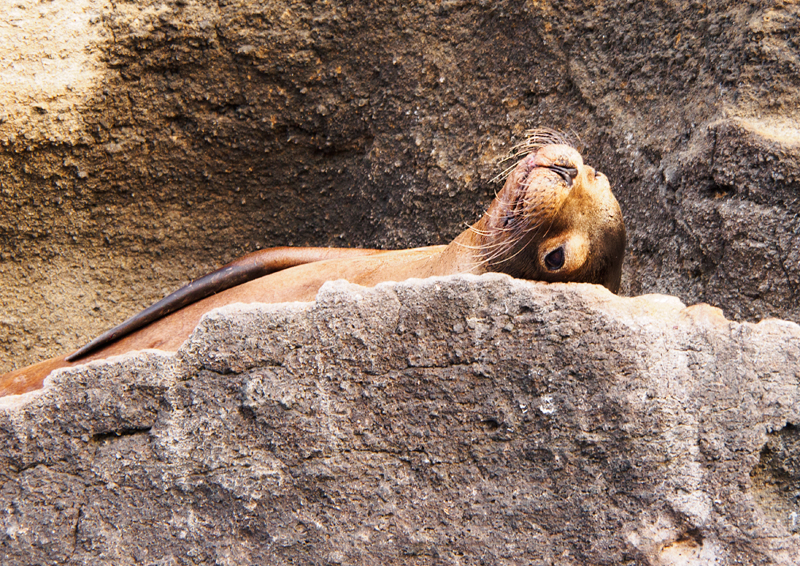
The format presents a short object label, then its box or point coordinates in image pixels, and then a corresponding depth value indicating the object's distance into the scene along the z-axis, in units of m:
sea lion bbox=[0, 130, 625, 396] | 11.42
